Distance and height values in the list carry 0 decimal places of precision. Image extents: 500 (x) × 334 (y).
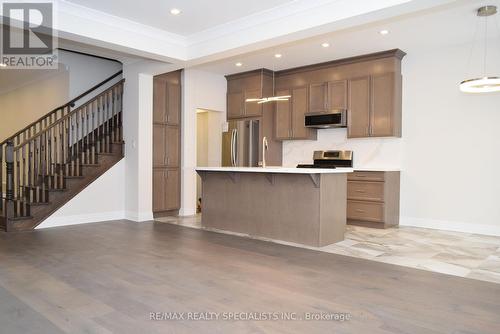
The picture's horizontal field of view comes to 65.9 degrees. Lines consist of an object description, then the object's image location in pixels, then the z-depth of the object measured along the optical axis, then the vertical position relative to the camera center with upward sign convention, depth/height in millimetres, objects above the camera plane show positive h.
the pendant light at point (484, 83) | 4113 +857
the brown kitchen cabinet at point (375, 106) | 6070 +896
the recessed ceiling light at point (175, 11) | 4609 +1801
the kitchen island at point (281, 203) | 4598 -550
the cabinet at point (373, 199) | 5879 -584
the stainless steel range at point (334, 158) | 6711 +55
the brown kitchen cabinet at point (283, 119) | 7348 +805
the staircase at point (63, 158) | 5613 +11
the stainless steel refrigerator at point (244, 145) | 7570 +303
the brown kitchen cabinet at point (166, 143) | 6871 +312
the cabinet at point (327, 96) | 6605 +1145
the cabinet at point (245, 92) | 7500 +1373
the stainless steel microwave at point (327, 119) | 6496 +717
